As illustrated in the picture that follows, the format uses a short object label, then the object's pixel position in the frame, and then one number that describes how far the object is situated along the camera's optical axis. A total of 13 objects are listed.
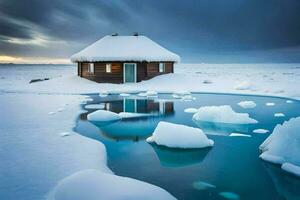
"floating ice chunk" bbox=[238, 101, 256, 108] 18.92
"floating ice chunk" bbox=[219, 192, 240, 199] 6.03
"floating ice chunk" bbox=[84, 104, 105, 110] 17.91
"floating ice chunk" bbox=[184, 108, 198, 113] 16.78
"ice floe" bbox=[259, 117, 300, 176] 7.78
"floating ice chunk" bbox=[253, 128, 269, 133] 11.92
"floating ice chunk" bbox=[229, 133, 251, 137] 11.31
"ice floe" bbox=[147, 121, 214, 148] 9.56
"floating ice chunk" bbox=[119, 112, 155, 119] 15.18
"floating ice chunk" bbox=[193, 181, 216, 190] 6.46
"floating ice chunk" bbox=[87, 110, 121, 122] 14.05
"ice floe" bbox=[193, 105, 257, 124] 13.73
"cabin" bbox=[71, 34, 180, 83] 31.62
